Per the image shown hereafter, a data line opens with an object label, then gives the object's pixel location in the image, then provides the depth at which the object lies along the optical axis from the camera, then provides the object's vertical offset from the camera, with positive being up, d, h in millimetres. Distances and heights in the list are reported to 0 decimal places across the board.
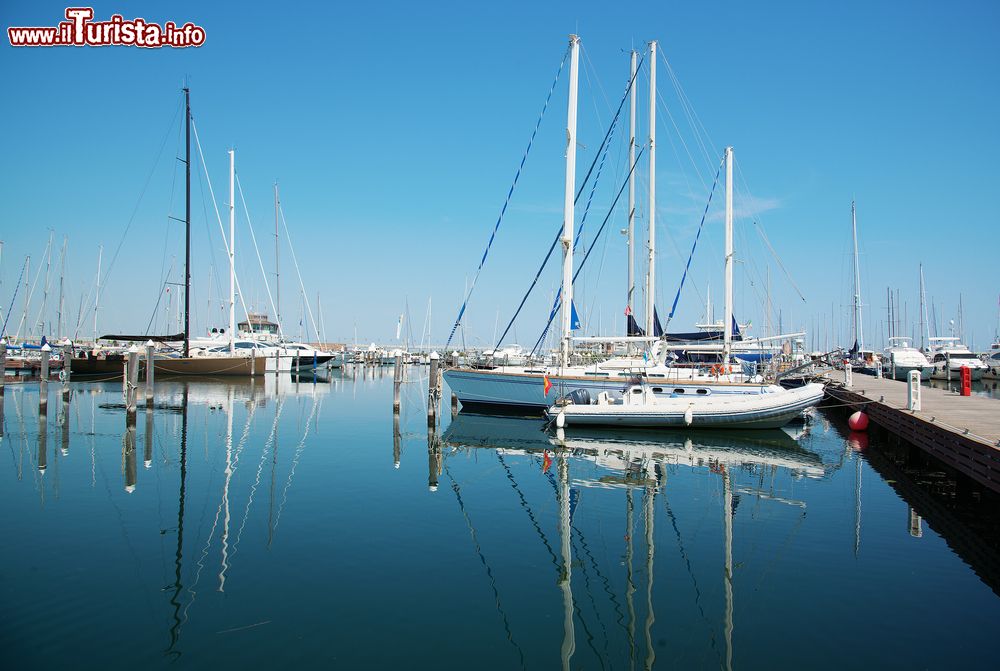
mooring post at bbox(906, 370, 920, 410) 20016 -1420
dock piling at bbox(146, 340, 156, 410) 25939 -1249
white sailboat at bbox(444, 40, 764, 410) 26125 -1076
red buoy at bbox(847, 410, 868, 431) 24641 -2826
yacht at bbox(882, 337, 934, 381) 52500 -1349
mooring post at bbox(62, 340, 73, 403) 28688 -1093
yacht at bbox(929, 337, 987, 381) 56566 -1324
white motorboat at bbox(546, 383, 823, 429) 22547 -2194
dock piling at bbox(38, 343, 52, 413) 24203 -1386
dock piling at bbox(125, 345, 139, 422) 21108 -1162
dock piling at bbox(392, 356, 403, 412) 25077 -1409
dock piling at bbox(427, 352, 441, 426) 24141 -1560
